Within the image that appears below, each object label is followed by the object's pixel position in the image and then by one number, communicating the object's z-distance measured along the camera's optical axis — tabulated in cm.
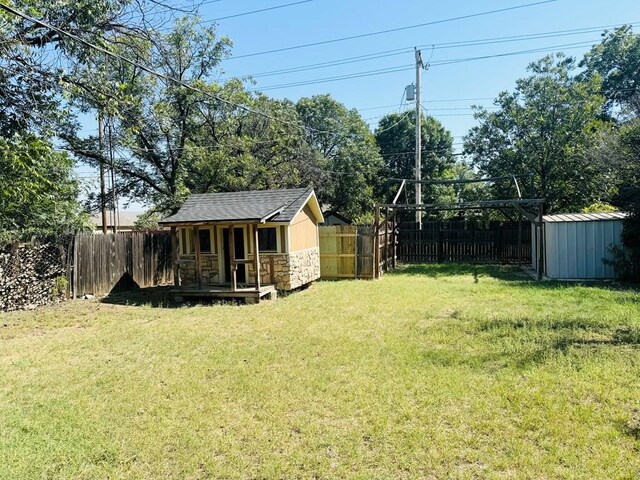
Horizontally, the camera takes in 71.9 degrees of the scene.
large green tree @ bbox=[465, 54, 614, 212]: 1820
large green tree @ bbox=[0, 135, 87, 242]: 802
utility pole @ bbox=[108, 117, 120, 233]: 1435
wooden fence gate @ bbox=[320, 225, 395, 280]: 1451
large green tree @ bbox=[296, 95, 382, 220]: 2466
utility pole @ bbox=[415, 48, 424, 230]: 1987
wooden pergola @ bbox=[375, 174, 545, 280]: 1290
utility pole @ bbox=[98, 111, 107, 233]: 1518
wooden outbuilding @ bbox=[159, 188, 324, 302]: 1085
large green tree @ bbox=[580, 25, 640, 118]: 2688
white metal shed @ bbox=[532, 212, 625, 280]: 1195
